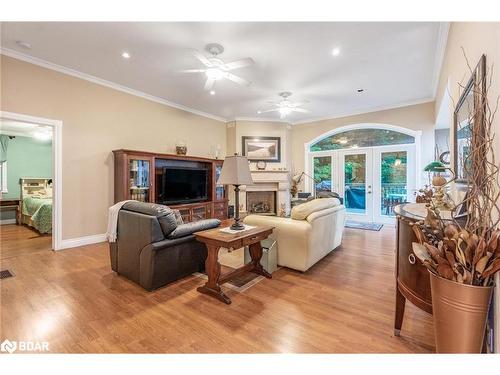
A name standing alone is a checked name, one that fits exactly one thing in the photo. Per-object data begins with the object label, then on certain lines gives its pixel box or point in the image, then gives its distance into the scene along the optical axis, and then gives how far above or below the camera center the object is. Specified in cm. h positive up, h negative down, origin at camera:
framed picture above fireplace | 684 +104
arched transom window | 580 +117
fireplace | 698 -56
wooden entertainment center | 439 +9
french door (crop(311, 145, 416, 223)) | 575 +14
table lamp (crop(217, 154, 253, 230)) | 260 +10
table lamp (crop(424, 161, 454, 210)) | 192 -9
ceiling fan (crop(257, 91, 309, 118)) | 495 +169
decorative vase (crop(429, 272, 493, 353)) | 111 -65
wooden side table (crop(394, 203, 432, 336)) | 150 -62
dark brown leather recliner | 245 -70
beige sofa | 288 -63
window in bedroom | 643 +22
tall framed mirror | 141 +47
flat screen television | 513 -4
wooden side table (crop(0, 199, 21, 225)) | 615 -57
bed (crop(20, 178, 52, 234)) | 488 -45
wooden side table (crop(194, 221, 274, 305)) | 229 -62
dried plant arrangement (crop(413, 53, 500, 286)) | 110 -25
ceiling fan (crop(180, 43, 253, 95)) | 304 +157
